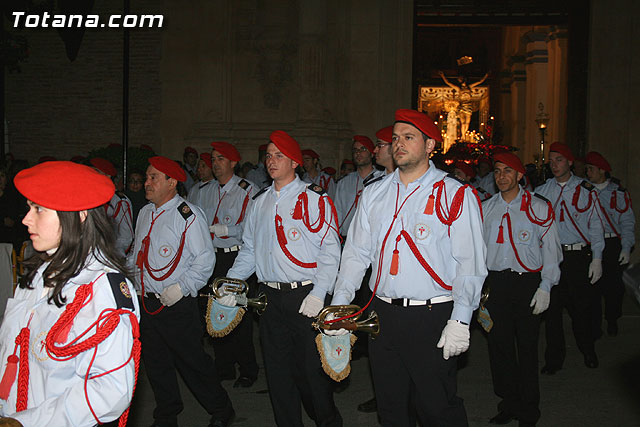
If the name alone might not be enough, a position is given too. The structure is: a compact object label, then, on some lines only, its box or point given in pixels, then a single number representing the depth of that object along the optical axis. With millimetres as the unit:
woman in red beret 2611
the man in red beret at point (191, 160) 14521
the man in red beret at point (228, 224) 7633
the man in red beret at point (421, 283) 4344
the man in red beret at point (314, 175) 12773
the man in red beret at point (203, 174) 9405
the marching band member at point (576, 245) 8312
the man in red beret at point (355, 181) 9883
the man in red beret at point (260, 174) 13238
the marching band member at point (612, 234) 10336
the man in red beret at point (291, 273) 5398
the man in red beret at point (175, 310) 5875
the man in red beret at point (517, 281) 6195
